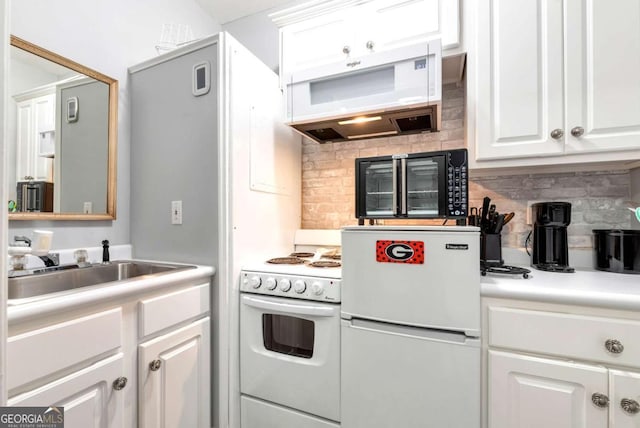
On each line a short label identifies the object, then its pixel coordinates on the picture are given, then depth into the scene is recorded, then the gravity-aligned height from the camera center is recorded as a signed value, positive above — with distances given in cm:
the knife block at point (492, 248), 160 -15
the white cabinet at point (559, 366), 107 -54
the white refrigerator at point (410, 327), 124 -47
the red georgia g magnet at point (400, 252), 130 -14
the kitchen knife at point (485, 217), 155 +1
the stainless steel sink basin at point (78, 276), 128 -29
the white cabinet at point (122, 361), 92 -52
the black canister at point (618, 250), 145 -15
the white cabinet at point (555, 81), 133 +64
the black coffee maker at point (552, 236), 154 -8
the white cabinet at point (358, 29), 159 +106
